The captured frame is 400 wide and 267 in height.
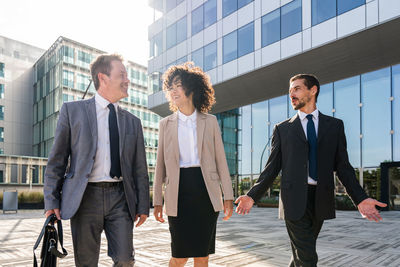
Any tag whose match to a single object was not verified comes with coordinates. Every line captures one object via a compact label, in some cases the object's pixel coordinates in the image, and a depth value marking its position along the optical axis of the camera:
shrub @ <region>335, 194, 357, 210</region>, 21.80
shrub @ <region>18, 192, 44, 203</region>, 23.79
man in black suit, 3.22
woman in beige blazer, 3.35
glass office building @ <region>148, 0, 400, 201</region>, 16.94
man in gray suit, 2.95
